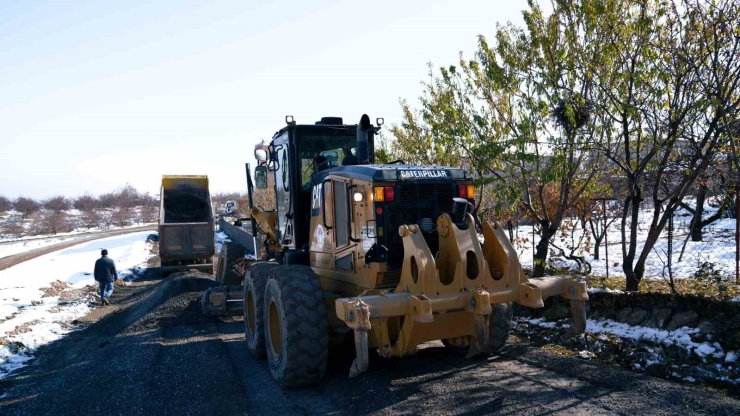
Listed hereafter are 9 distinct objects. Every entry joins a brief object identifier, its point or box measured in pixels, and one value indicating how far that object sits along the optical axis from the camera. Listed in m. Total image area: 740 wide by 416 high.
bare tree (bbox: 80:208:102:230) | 55.35
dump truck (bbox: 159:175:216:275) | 17.38
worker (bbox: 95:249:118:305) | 14.24
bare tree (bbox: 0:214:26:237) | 46.88
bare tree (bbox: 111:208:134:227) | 56.73
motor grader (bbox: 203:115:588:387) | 5.29
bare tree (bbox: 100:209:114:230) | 55.22
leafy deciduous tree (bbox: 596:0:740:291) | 7.08
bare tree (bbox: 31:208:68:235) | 48.88
